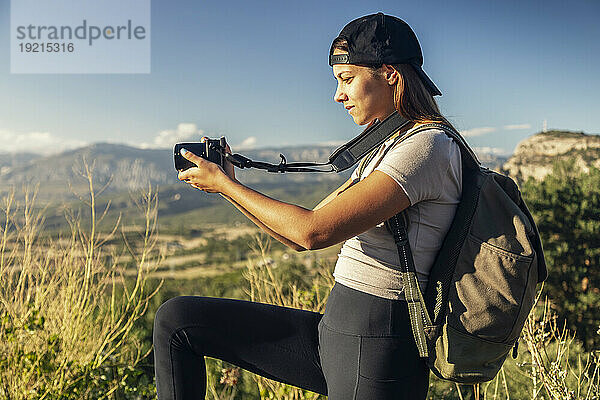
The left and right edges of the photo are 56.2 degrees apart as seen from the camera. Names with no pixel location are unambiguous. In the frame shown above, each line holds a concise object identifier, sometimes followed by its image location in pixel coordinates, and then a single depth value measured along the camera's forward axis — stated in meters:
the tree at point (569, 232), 9.20
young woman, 1.12
